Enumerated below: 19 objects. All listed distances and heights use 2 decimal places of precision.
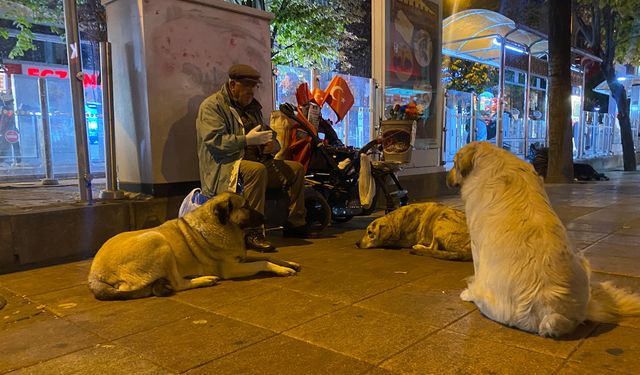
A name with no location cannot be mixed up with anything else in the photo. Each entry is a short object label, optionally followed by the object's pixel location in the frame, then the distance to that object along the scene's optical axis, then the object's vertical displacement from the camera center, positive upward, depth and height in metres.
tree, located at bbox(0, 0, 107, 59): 12.98 +4.10
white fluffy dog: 2.83 -0.72
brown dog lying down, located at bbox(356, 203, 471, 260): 4.98 -0.97
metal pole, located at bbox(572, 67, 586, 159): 19.94 +0.76
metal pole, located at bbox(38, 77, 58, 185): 9.60 +0.61
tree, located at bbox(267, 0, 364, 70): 14.55 +3.80
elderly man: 5.23 +0.08
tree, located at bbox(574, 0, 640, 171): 16.55 +3.61
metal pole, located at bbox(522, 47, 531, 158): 15.85 +1.24
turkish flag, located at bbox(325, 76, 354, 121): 7.37 +0.82
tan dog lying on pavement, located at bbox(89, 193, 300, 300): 3.73 -0.86
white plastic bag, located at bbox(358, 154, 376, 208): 6.57 -0.51
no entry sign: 11.26 +0.50
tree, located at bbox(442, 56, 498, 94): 24.16 +3.46
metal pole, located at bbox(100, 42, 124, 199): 5.68 +0.36
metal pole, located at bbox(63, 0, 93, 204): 5.39 +0.68
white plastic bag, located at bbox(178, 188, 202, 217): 5.00 -0.56
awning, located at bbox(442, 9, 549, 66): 14.88 +3.57
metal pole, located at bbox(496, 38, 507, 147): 13.99 +1.51
